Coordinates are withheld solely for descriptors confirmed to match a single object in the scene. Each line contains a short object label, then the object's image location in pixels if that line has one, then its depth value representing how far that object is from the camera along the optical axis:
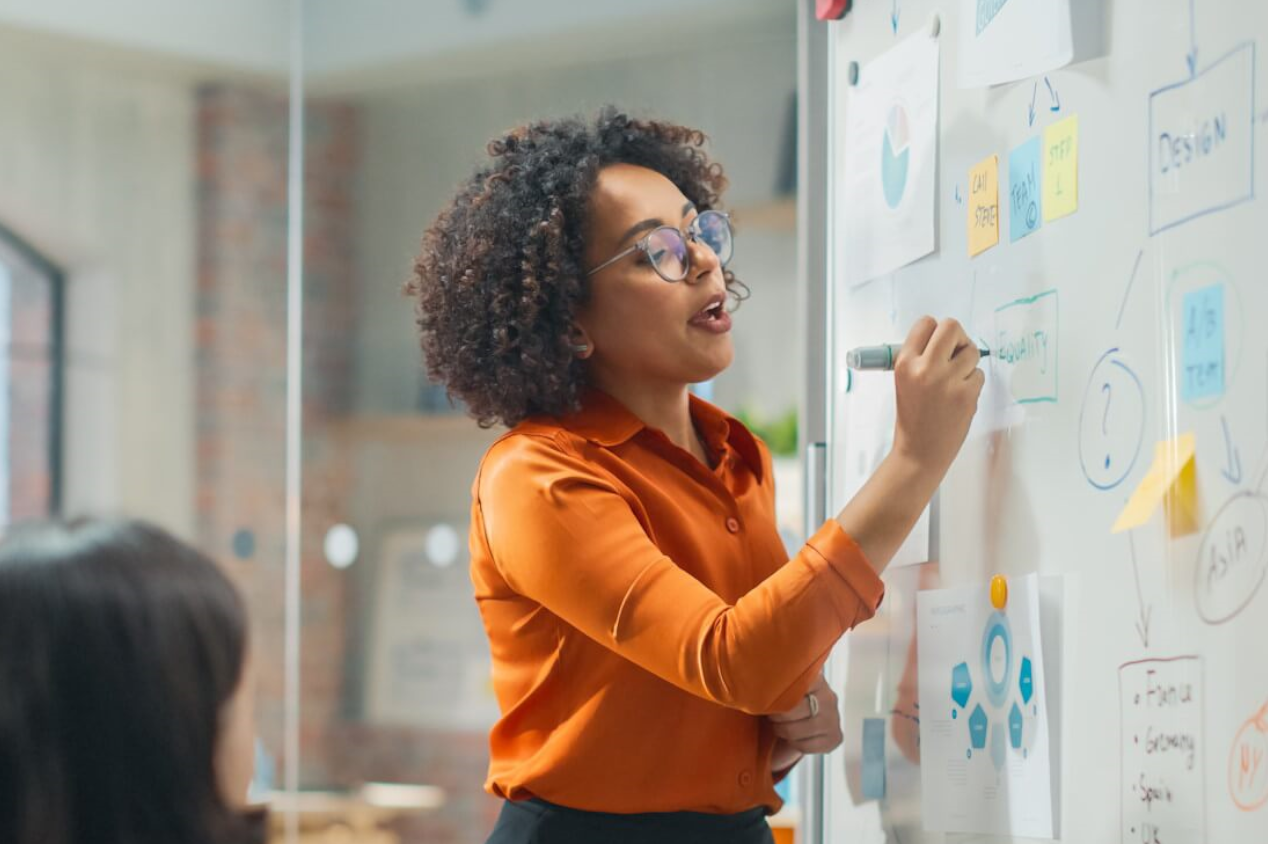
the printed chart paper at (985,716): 2.30
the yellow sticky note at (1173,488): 2.10
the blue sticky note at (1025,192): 2.32
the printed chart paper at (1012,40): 2.26
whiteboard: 2.04
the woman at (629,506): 2.33
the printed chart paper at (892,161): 2.54
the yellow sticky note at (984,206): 2.39
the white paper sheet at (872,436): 2.55
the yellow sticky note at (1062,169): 2.25
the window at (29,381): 4.87
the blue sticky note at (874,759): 2.63
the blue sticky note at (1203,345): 2.06
